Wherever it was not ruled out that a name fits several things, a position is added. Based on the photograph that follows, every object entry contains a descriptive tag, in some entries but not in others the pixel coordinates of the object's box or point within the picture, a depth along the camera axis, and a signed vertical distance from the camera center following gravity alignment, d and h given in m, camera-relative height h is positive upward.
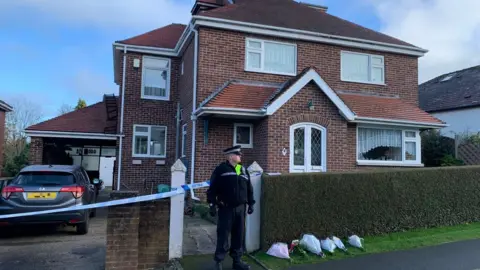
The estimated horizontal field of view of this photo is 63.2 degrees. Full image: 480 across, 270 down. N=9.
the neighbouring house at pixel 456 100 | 21.70 +3.92
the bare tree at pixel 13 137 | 34.28 +1.60
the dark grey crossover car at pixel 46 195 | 7.75 -0.83
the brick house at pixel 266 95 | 12.24 +2.31
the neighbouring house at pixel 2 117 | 24.17 +2.32
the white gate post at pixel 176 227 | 6.29 -1.13
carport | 17.23 +0.99
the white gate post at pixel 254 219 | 6.82 -1.06
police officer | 5.76 -0.66
